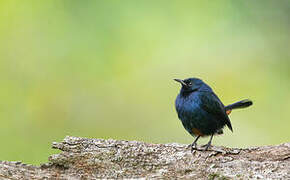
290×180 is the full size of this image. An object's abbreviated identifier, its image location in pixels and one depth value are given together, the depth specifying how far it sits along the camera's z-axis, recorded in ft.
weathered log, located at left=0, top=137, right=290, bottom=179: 32.24
